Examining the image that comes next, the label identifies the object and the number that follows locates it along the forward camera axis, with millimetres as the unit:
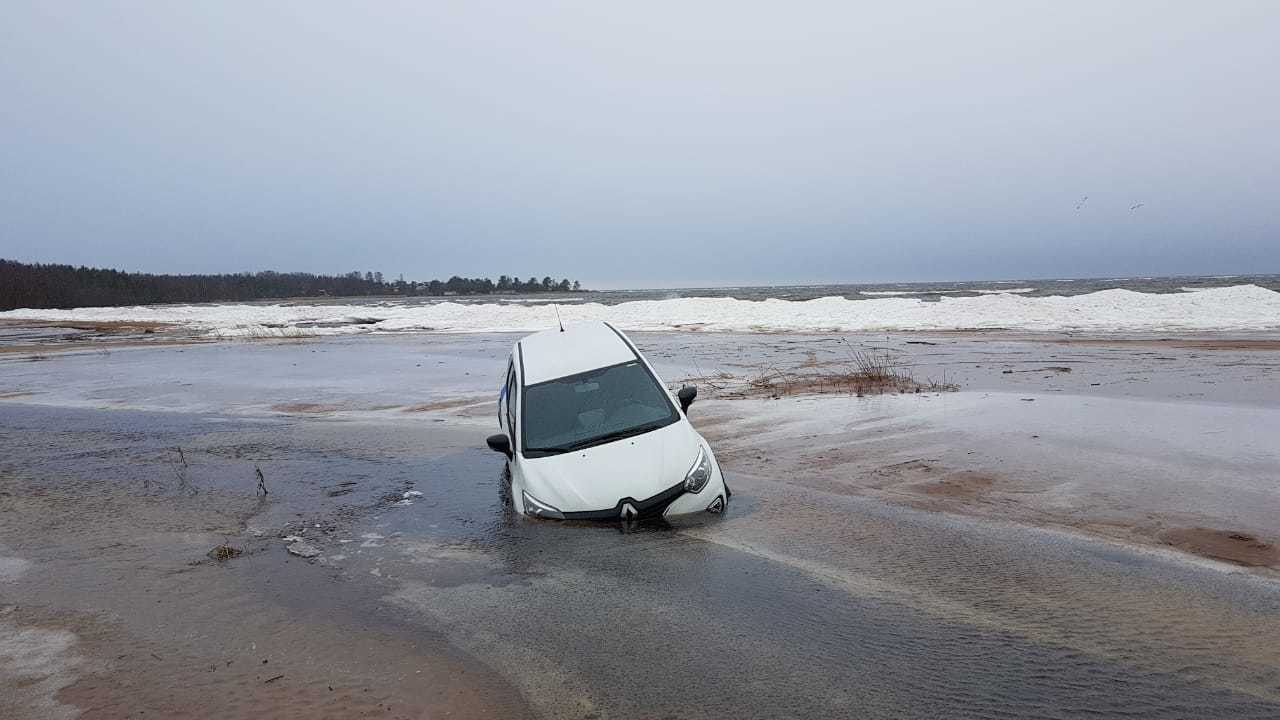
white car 6730
